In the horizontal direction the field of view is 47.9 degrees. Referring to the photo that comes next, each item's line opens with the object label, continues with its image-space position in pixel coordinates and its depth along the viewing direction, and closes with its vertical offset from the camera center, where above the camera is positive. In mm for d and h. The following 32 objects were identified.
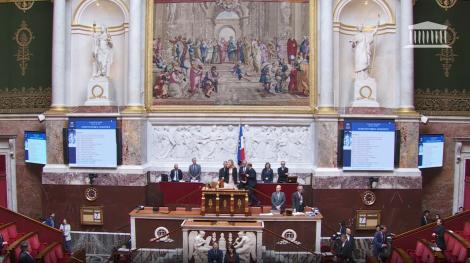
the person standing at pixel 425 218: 19812 -3588
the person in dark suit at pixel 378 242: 16961 -3857
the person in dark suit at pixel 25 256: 13914 -3553
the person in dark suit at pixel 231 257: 15383 -3935
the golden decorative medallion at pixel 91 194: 20234 -2779
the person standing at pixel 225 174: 19484 -1916
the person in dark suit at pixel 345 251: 16412 -3987
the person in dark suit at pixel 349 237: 16453 -3585
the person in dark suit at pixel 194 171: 20297 -1887
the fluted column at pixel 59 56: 20703 +2553
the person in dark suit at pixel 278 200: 18344 -2696
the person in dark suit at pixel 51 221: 18906 -3583
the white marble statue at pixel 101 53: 20812 +2692
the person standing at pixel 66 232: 18458 -3907
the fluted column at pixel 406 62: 20000 +2308
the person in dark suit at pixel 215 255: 15711 -3950
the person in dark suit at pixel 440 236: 15531 -3322
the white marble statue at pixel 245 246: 16453 -3855
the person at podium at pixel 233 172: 19438 -1839
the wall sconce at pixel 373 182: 19547 -2196
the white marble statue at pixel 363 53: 20344 +2693
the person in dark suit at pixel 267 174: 19797 -1934
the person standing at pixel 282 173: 19797 -1901
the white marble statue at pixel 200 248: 16547 -3950
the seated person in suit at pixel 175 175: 20172 -2028
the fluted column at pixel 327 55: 20188 +2585
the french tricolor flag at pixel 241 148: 20438 -1003
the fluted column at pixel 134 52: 20531 +2705
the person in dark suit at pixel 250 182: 19359 -2195
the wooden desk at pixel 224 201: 17922 -2689
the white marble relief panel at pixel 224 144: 20859 -886
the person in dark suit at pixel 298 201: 18234 -2710
